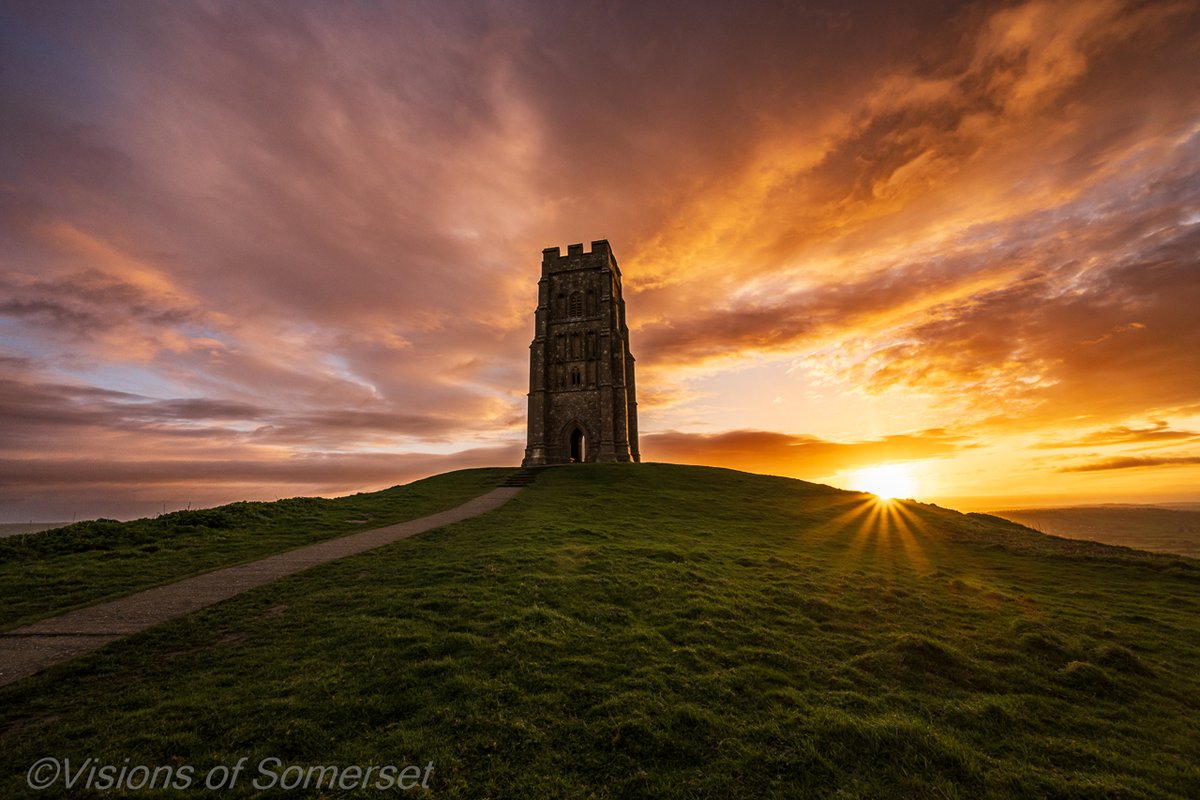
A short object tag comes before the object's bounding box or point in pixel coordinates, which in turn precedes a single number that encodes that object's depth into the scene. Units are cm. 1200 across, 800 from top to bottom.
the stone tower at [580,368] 5103
